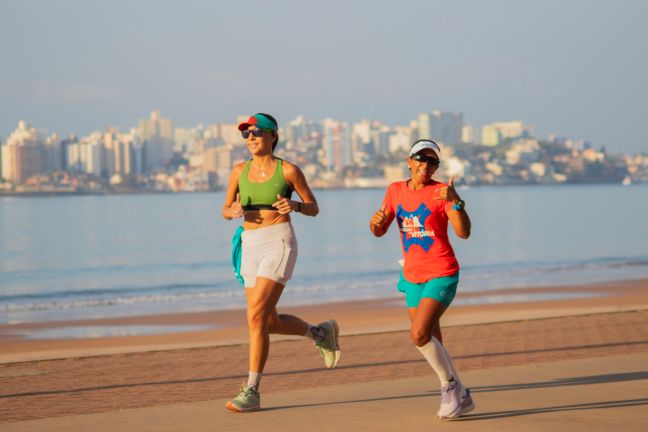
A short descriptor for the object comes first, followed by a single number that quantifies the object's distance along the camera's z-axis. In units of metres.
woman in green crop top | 12.09
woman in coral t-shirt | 11.17
